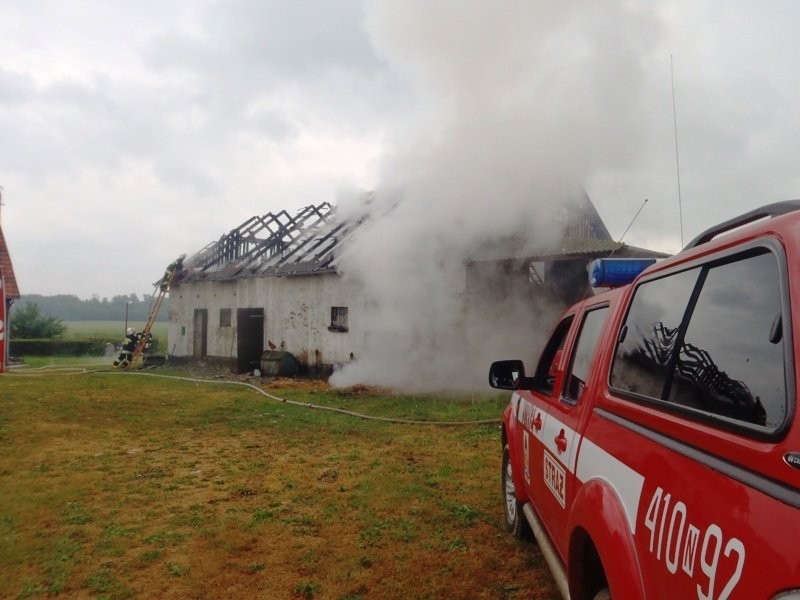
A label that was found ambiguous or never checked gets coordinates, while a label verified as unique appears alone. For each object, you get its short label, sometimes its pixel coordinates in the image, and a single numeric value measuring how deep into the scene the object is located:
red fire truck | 1.13
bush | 29.77
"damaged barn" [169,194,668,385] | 14.44
